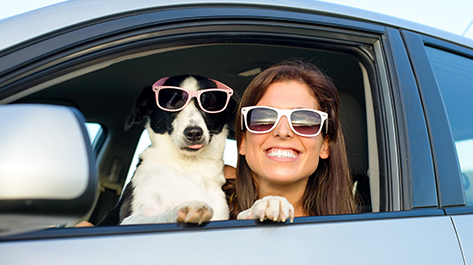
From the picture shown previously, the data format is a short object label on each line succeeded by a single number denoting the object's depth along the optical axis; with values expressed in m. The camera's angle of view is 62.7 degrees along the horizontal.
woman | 1.68
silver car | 0.64
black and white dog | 1.95
